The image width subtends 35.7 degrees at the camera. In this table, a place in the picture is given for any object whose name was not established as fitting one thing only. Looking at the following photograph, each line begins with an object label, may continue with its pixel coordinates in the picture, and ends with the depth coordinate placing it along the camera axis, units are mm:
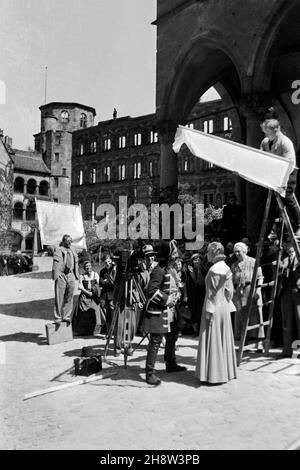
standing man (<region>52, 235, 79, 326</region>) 8930
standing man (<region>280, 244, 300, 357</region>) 6840
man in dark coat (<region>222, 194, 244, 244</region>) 10578
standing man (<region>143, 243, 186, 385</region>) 5824
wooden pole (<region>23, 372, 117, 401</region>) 5449
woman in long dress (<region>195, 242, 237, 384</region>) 5617
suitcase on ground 8648
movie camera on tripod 7141
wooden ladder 6242
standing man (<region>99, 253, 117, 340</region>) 8961
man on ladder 6801
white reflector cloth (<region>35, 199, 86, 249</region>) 10086
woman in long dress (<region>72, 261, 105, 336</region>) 9742
